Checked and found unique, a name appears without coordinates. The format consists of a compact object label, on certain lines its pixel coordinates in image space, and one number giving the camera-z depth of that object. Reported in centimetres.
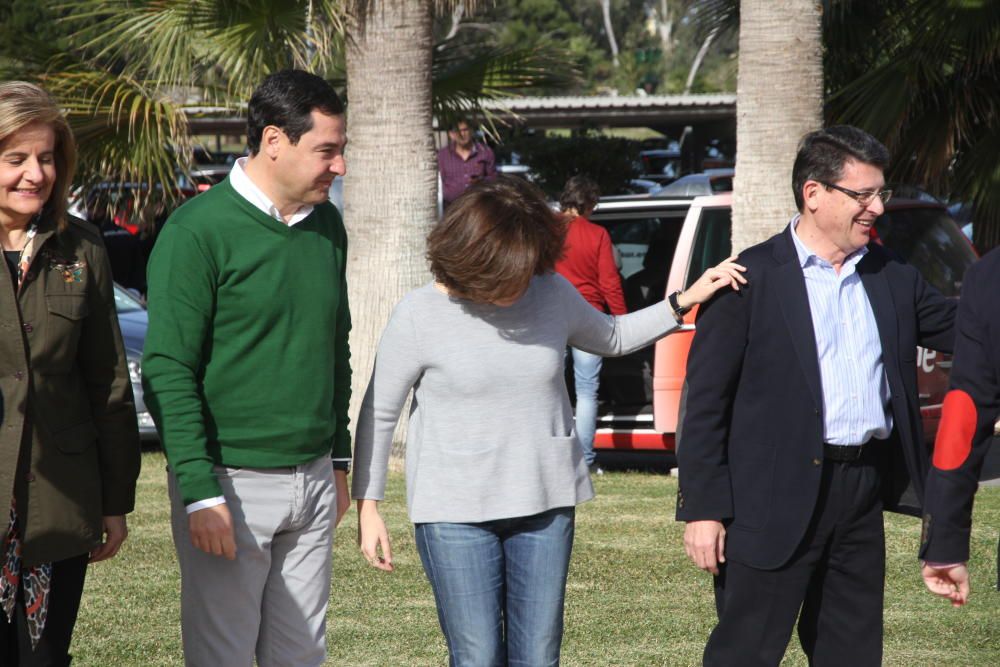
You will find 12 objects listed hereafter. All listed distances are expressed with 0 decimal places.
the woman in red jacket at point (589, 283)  1734
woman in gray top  702
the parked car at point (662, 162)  5561
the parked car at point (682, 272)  1714
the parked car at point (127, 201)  2047
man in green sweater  675
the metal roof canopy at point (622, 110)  4734
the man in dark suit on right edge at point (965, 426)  642
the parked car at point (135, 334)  1850
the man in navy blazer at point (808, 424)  733
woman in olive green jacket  643
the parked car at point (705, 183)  3591
